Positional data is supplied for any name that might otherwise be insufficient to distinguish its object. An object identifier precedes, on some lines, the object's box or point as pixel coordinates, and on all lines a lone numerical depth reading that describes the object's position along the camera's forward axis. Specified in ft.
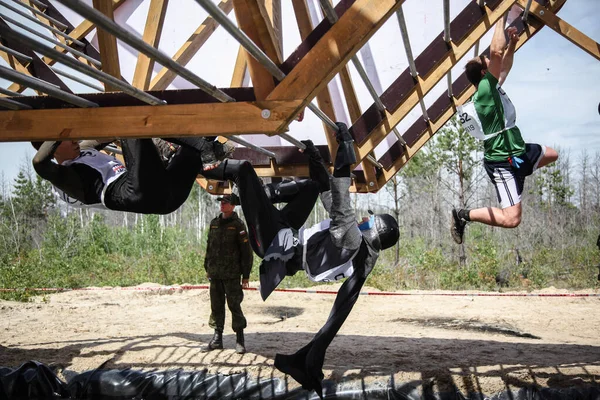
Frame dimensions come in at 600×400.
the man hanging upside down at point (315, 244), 12.19
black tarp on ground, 15.87
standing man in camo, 19.75
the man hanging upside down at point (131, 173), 10.66
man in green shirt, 12.69
